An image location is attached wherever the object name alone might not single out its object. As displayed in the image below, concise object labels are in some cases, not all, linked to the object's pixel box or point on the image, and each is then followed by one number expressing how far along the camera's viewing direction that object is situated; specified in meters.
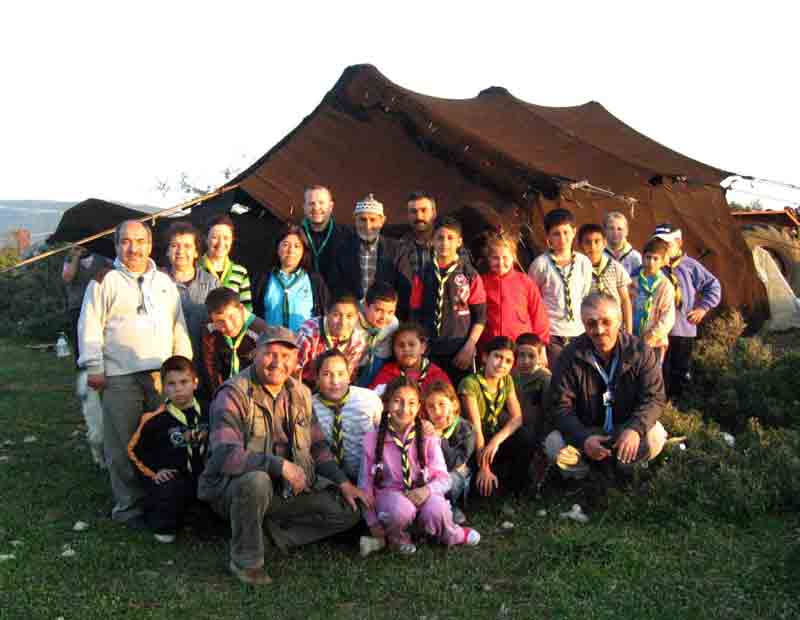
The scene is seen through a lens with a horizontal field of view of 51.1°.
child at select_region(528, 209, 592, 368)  5.84
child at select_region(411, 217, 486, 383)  5.41
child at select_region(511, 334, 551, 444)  5.28
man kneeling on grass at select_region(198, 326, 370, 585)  4.02
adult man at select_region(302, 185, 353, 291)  5.84
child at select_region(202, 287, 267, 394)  5.02
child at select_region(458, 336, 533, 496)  5.03
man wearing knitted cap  5.70
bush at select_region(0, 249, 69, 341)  14.37
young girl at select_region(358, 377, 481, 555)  4.29
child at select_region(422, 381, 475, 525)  4.70
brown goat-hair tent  7.11
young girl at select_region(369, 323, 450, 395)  4.99
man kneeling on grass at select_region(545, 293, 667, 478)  4.71
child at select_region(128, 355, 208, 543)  4.67
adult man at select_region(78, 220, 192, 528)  4.91
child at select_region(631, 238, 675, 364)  6.20
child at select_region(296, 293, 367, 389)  5.00
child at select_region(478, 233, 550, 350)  5.54
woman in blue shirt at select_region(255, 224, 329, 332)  5.50
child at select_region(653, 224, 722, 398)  6.54
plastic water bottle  11.95
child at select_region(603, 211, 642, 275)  6.63
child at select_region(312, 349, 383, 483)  4.58
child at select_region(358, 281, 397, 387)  5.14
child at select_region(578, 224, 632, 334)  6.04
